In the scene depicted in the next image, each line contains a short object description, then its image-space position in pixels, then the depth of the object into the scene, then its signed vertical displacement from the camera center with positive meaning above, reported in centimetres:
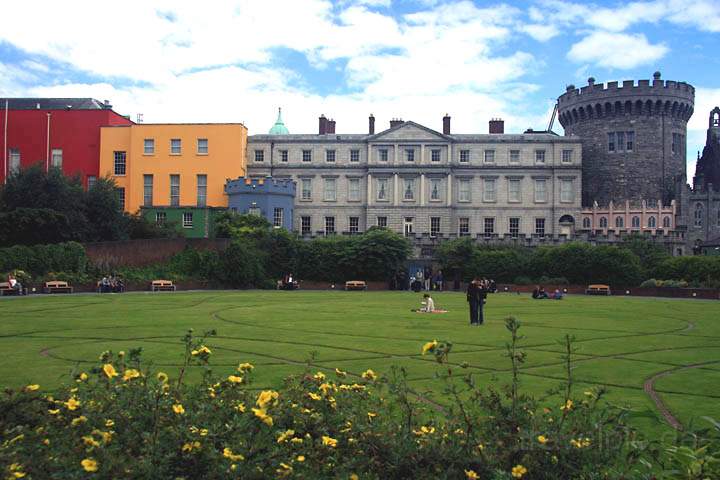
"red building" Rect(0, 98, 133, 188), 6556 +1124
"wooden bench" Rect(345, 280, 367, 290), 4954 -155
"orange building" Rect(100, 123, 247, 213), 6844 +912
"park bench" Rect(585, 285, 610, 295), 4688 -159
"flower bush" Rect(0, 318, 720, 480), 540 -143
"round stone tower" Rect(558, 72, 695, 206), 7744 +1338
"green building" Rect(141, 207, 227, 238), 6650 +400
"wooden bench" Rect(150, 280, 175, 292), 4272 -150
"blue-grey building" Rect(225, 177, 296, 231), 6519 +578
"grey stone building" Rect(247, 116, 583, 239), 7238 +840
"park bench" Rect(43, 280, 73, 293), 3831 -145
